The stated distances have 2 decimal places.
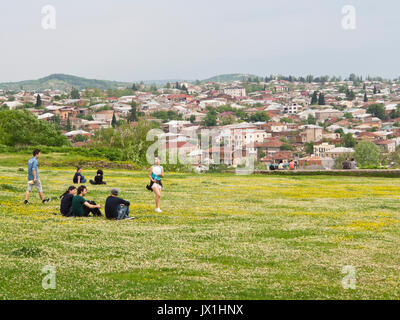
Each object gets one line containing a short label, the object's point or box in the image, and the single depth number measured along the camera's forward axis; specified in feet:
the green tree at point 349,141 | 605.31
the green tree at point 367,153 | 455.63
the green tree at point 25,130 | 205.98
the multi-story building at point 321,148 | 578.12
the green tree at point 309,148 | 611.38
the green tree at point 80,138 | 611.06
